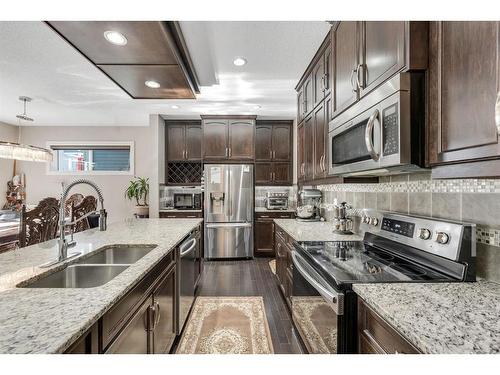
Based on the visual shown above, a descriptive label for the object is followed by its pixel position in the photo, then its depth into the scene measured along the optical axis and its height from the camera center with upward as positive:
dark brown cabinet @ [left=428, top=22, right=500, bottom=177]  0.80 +0.33
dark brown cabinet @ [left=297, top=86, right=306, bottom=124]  3.05 +1.05
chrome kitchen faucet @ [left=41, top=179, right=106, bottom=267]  1.39 -0.25
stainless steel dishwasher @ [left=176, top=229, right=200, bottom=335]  2.07 -0.80
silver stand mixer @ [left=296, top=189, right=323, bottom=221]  3.16 -0.18
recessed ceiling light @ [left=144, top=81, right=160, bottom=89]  2.50 +1.03
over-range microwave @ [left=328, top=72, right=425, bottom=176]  1.14 +0.31
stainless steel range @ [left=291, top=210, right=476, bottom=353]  1.11 -0.39
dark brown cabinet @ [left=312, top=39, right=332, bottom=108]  2.20 +1.05
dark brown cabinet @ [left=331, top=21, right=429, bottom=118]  1.10 +0.71
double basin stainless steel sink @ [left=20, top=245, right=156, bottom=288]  1.32 -0.47
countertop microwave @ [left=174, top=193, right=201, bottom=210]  4.92 -0.24
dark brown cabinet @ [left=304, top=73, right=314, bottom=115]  2.69 +1.03
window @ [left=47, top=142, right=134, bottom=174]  5.55 +0.66
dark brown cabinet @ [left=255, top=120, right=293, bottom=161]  5.00 +0.96
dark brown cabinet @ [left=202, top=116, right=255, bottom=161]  4.71 +0.94
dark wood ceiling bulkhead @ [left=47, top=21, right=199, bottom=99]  1.61 +1.01
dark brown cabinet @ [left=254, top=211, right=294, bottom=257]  4.76 -0.85
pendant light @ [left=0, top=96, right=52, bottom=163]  3.20 +0.46
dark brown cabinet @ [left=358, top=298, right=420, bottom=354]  0.79 -0.50
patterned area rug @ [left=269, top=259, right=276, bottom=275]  4.00 -1.23
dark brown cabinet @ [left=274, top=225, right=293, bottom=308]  2.48 -0.77
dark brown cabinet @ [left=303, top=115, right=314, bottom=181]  2.68 +0.46
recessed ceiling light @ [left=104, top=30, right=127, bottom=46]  1.67 +1.00
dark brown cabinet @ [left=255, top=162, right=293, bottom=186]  4.98 +0.34
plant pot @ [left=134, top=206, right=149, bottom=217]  4.78 -0.39
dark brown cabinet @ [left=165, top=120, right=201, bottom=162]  4.95 +0.93
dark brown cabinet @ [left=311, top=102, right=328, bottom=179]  2.32 +0.47
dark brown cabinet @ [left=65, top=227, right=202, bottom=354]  0.88 -0.58
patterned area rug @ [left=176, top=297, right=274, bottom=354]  2.04 -1.23
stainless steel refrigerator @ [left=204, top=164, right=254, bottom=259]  4.57 -0.37
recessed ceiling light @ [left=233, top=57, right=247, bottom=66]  2.57 +1.29
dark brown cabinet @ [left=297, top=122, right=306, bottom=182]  3.02 +0.45
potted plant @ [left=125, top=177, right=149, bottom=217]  4.79 -0.10
